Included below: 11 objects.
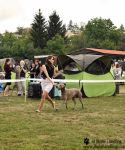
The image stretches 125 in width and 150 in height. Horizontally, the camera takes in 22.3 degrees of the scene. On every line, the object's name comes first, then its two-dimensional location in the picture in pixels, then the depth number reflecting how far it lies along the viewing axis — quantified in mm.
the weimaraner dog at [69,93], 9006
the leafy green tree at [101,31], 62692
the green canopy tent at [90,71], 12698
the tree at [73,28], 108548
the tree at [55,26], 56908
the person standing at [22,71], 13456
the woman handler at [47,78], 8436
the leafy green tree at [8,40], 59264
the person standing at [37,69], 12557
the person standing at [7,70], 12593
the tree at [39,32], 54838
